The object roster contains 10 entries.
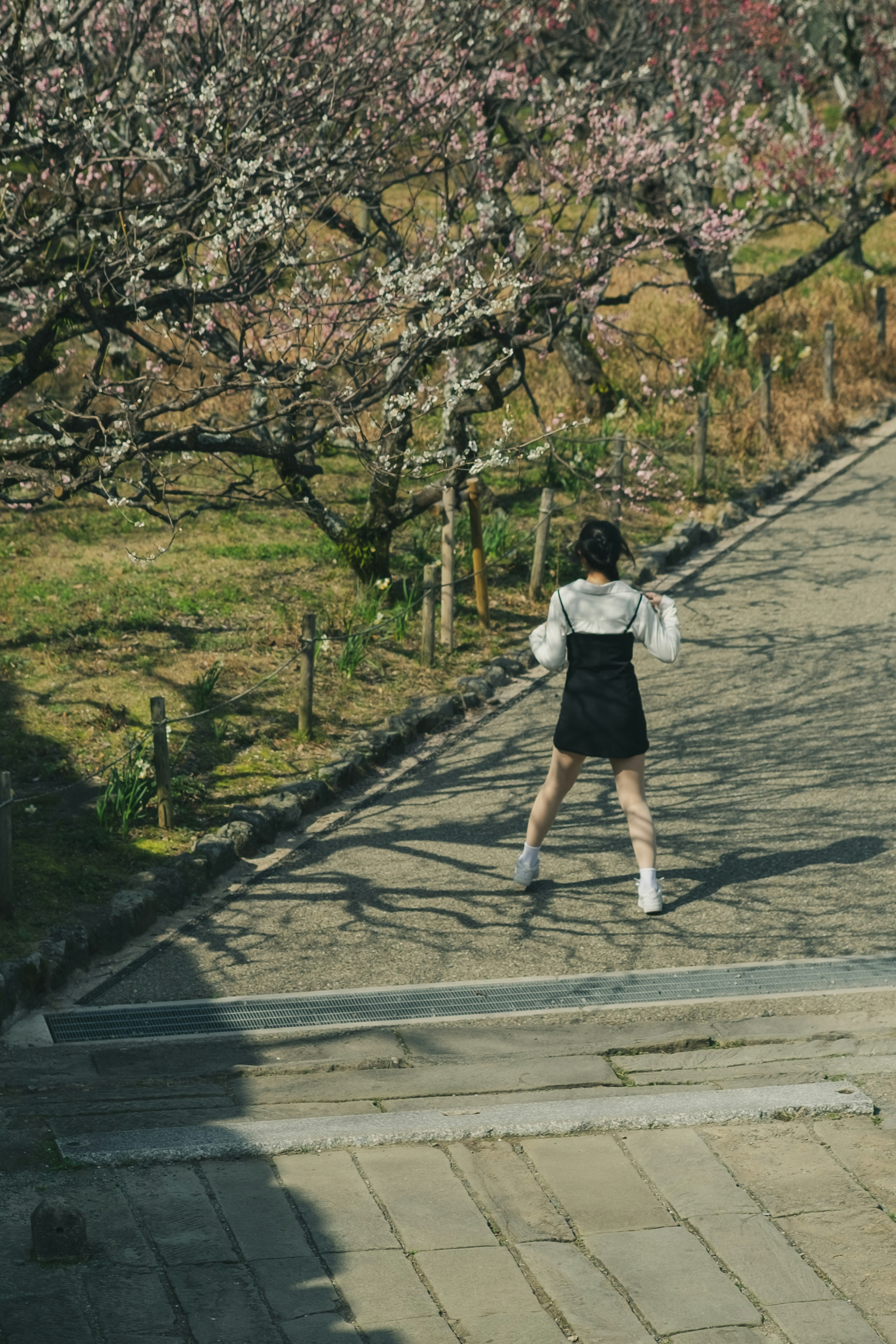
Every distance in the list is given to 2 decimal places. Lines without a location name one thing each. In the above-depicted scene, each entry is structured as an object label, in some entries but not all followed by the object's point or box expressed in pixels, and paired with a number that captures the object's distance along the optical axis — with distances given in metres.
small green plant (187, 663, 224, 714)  18.45
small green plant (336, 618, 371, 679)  19.87
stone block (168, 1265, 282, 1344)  7.34
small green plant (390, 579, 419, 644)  20.91
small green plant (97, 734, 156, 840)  15.62
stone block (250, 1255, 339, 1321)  7.61
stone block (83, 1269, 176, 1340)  7.35
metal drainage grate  11.86
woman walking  13.67
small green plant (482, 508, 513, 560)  23.48
